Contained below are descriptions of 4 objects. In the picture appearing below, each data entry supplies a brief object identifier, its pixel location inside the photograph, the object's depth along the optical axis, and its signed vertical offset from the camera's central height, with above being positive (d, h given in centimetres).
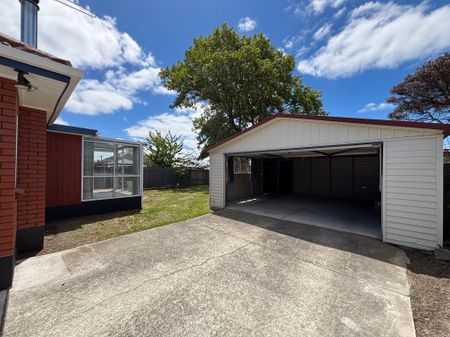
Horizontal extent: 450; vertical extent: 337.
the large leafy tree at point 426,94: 986 +429
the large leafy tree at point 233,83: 1511 +720
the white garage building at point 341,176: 394 -25
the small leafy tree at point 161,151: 1711 +151
